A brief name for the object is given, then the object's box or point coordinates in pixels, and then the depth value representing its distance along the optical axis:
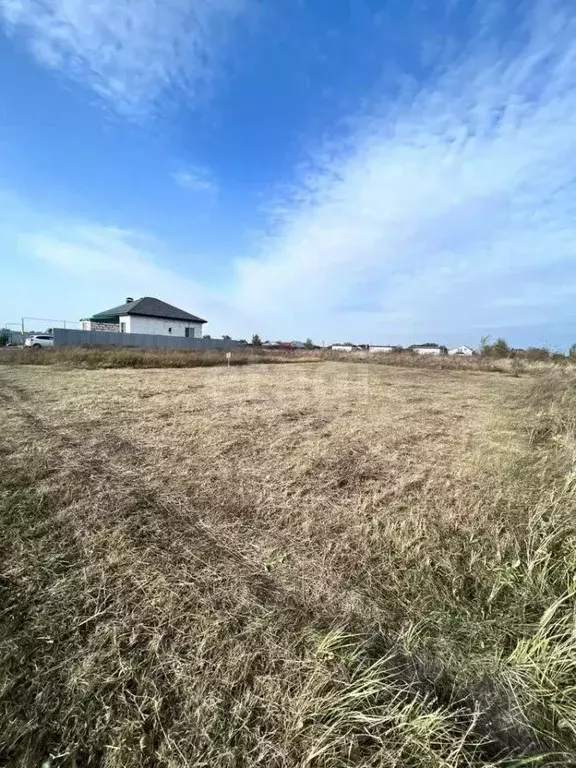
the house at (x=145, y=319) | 27.28
